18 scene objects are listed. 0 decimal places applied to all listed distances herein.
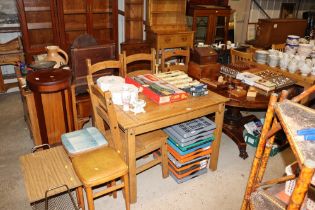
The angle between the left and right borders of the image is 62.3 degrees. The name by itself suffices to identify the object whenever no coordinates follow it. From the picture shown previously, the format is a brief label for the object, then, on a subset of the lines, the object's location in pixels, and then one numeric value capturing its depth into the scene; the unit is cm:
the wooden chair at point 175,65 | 292
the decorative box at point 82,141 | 175
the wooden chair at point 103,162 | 159
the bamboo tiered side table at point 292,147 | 85
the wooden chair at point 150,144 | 196
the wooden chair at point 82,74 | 250
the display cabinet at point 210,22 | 450
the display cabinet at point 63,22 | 360
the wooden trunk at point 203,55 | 266
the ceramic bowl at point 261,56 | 311
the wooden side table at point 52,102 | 210
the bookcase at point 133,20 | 419
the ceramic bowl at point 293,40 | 331
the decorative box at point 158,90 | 197
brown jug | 255
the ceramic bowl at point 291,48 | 325
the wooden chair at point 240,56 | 317
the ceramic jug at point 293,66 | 280
